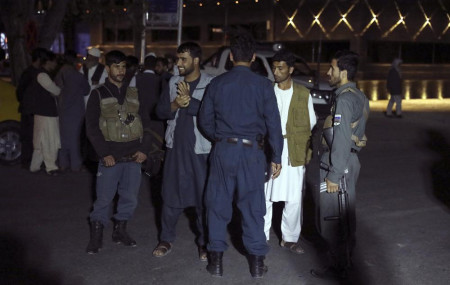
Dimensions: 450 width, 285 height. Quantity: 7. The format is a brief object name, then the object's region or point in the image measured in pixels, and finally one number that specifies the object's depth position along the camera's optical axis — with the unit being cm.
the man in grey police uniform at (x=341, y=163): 531
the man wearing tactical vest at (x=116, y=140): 614
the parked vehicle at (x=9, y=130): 1094
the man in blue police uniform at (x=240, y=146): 545
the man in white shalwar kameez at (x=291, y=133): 623
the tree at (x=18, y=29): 1468
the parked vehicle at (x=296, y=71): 1683
